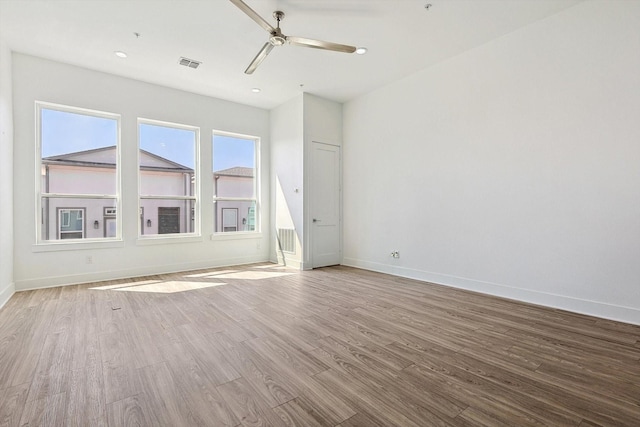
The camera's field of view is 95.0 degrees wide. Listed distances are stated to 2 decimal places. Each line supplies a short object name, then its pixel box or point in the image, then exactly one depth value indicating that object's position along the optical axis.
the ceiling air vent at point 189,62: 4.21
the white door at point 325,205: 5.61
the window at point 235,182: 5.81
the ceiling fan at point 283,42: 2.91
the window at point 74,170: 4.28
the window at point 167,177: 5.05
